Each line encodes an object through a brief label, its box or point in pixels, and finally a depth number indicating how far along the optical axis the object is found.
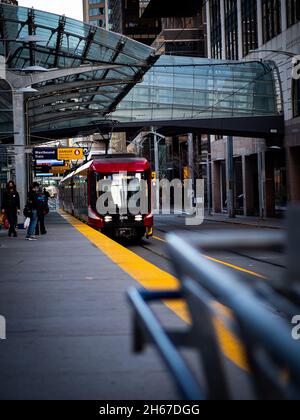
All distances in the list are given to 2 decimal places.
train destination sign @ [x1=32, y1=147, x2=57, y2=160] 44.53
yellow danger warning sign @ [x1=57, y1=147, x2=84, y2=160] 50.31
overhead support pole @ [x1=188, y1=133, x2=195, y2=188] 68.32
